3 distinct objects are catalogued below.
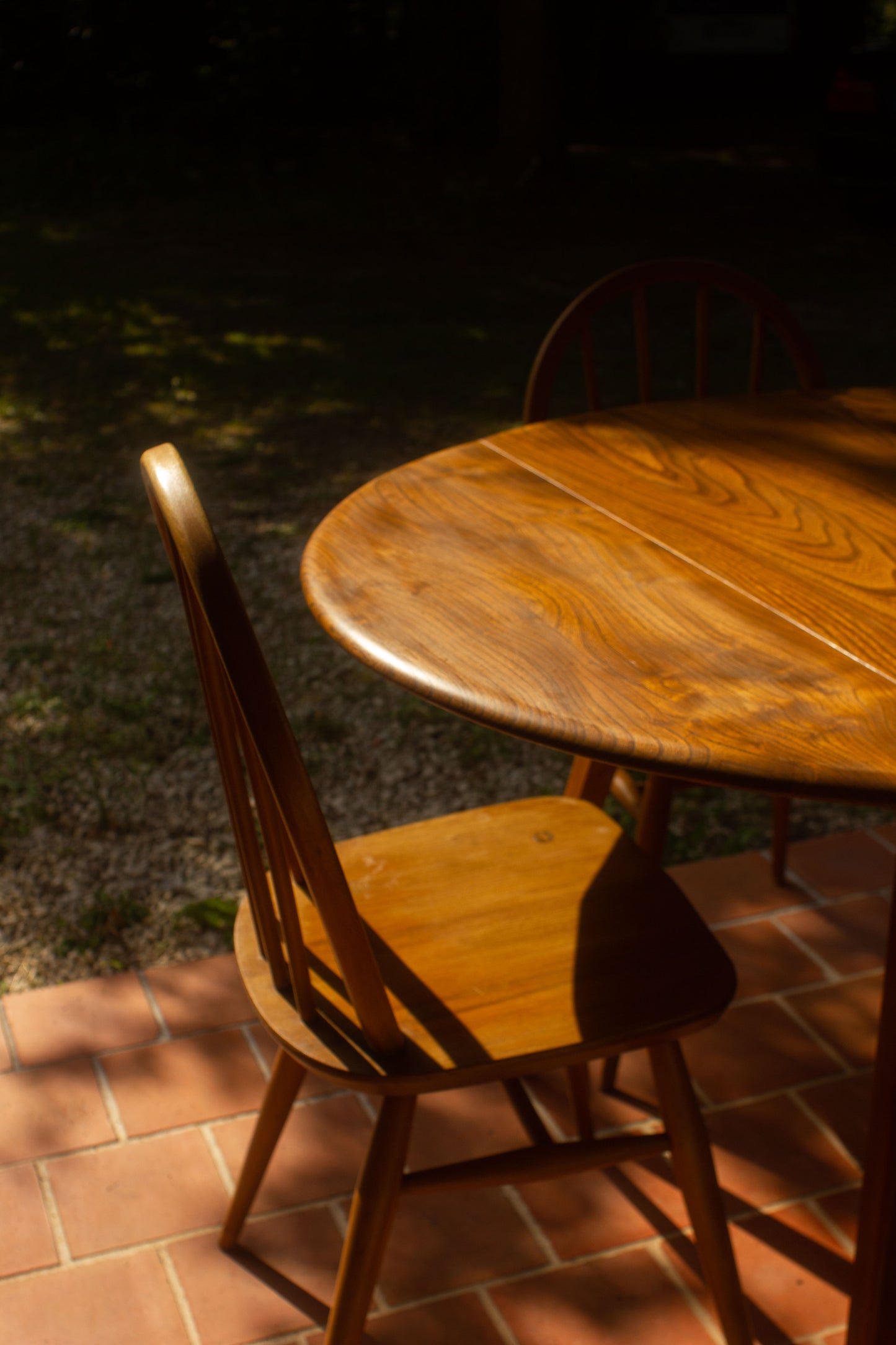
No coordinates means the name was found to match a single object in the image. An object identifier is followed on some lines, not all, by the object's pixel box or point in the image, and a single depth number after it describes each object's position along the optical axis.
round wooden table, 1.08
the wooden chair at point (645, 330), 2.11
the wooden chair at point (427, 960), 1.09
